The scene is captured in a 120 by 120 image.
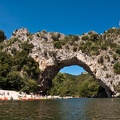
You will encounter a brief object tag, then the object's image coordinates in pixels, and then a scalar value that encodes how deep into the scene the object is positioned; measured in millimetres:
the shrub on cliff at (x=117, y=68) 42810
